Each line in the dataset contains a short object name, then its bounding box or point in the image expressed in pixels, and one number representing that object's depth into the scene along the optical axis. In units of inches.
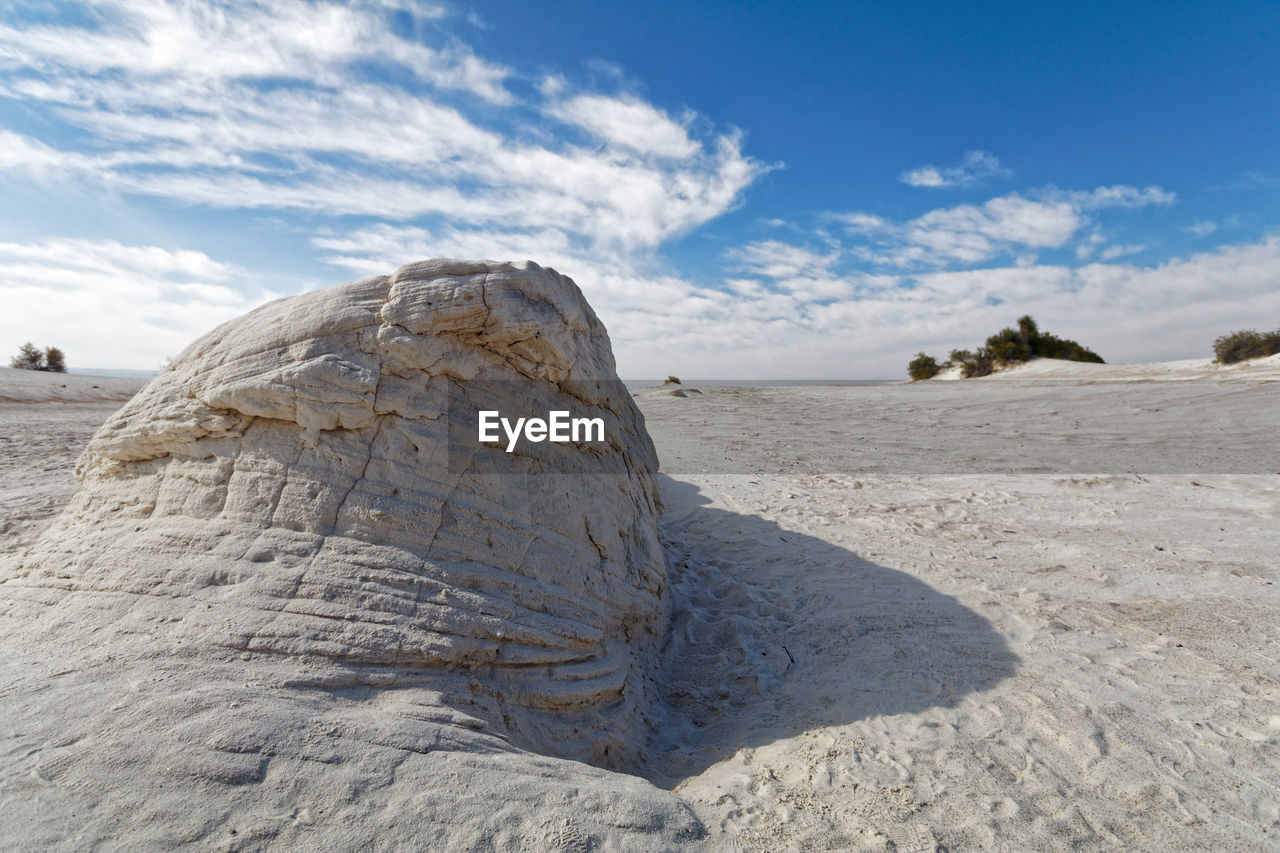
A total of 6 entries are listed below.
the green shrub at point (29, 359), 986.1
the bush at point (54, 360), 1025.4
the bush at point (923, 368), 1189.6
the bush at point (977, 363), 1035.3
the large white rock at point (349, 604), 79.3
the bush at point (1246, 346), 756.6
